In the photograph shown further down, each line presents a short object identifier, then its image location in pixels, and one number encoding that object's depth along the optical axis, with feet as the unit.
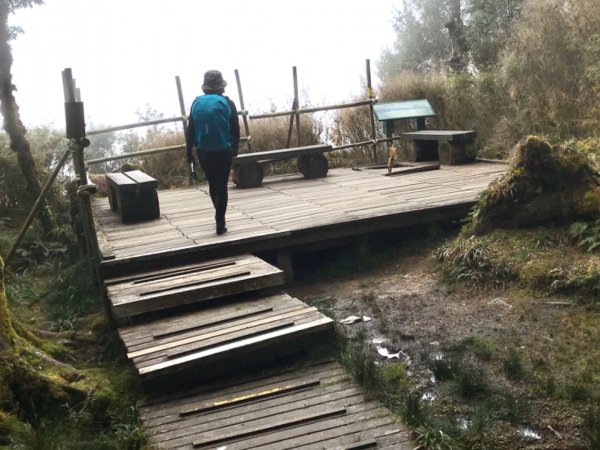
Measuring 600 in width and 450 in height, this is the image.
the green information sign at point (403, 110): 38.75
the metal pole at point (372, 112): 42.01
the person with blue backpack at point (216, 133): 20.58
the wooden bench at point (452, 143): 35.22
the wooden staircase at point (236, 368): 11.43
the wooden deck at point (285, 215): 20.54
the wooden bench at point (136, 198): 24.84
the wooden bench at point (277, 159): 32.68
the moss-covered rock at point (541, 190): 20.03
